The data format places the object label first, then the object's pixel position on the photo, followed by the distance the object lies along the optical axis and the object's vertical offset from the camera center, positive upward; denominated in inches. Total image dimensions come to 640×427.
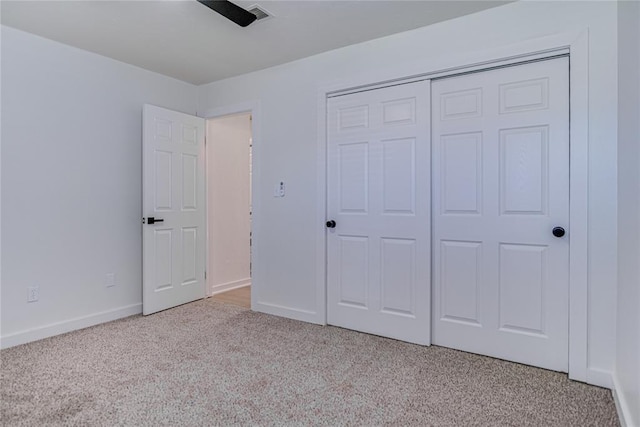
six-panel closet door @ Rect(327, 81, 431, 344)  107.2 -1.3
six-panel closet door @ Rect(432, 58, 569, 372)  88.7 -1.0
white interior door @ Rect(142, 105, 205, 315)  134.4 -0.4
